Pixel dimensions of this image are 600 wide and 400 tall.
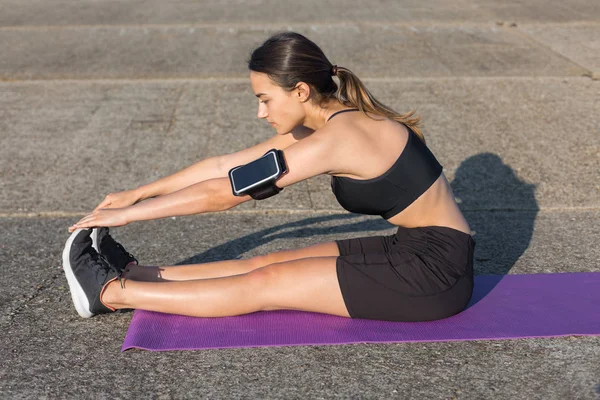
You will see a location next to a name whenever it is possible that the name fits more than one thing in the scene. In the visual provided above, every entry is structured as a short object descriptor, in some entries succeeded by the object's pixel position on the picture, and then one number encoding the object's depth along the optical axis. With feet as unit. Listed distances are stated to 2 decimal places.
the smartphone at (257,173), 10.49
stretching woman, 10.83
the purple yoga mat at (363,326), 11.09
